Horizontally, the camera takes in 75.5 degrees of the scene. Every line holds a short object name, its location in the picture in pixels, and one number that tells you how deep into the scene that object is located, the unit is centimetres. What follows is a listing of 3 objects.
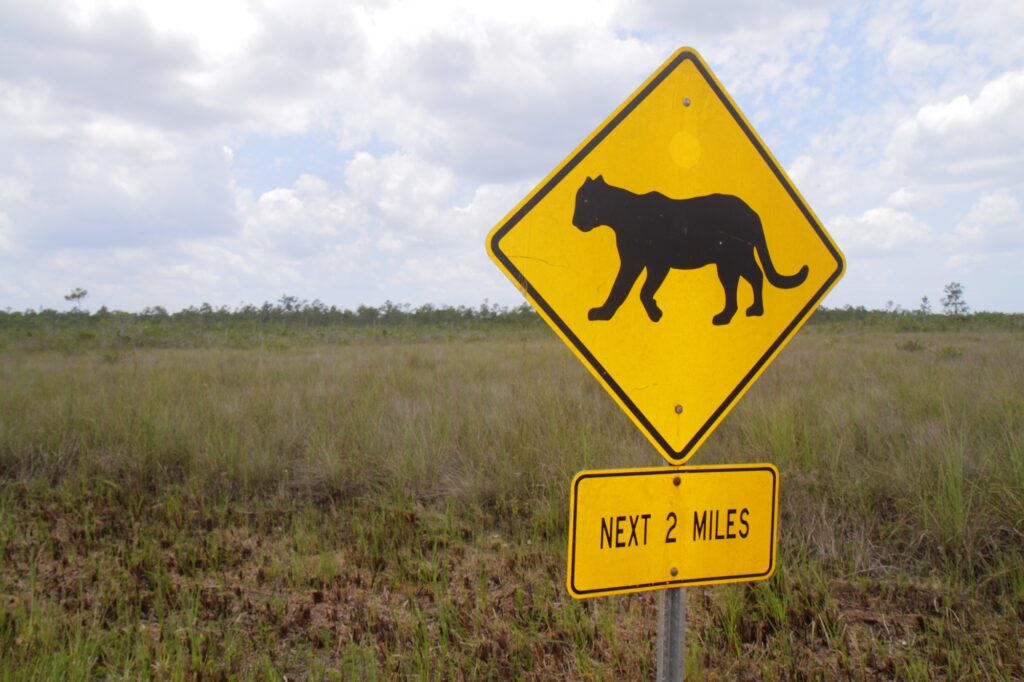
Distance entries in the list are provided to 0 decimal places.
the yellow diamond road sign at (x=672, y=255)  195
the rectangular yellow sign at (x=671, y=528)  186
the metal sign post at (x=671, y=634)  192
